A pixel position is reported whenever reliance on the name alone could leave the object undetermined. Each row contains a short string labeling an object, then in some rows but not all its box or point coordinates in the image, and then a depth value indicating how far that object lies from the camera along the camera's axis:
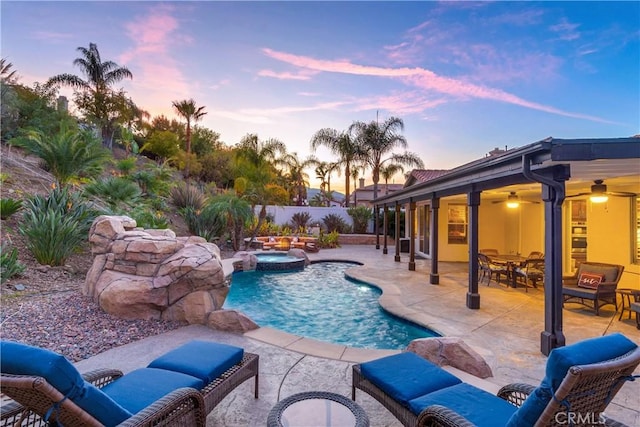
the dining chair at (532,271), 8.15
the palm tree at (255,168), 16.34
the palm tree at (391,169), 26.14
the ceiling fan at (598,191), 6.06
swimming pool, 5.66
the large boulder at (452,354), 3.69
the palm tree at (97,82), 24.03
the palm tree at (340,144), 26.33
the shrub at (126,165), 15.41
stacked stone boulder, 5.10
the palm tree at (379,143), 25.47
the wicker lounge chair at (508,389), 1.62
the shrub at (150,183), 15.63
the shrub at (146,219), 9.62
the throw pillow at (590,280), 6.30
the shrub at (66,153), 8.41
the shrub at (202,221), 14.15
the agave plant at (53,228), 6.70
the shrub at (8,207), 7.25
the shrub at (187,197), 14.98
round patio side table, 2.20
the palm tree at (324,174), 35.29
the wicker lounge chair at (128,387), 1.53
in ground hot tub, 11.94
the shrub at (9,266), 5.62
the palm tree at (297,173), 32.16
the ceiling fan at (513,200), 9.15
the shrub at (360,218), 22.09
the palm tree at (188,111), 24.67
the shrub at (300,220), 21.67
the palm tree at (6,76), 14.98
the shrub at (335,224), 21.52
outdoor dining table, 8.42
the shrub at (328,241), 17.33
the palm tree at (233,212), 14.22
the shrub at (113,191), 10.18
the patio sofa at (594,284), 5.95
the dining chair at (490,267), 8.62
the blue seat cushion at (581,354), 1.62
